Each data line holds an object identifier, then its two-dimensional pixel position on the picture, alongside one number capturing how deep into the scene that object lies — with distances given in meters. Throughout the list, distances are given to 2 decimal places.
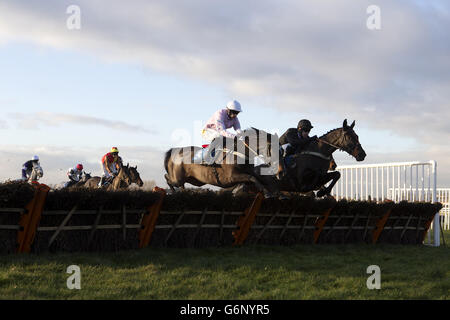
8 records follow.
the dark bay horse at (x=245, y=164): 8.75
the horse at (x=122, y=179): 12.12
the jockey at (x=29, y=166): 14.48
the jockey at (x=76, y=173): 17.03
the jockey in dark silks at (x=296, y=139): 9.56
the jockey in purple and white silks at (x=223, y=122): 9.17
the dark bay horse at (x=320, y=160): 9.39
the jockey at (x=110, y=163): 12.66
